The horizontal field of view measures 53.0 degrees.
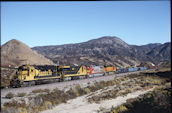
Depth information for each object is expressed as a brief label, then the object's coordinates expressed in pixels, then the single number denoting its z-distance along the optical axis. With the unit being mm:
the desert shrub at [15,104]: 17156
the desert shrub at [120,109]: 15089
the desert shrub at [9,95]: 18956
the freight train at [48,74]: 25688
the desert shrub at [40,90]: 22191
